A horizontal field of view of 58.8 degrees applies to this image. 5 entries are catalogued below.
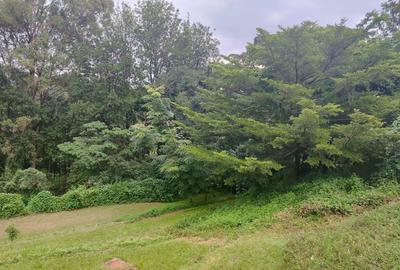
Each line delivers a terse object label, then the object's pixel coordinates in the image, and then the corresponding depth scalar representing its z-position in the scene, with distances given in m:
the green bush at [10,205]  14.48
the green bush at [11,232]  9.61
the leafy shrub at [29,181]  16.17
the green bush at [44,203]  14.77
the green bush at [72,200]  14.98
